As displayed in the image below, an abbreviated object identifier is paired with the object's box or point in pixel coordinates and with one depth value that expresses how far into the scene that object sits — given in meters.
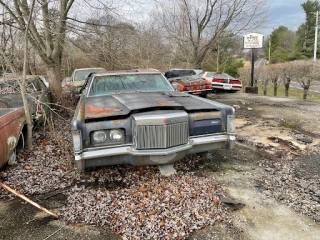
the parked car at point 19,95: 5.27
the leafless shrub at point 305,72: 12.29
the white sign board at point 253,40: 14.28
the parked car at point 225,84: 13.76
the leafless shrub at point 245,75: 19.82
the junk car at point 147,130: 3.09
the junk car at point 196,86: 10.04
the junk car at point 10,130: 3.40
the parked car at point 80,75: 10.55
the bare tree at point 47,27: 5.60
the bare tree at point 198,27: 16.75
